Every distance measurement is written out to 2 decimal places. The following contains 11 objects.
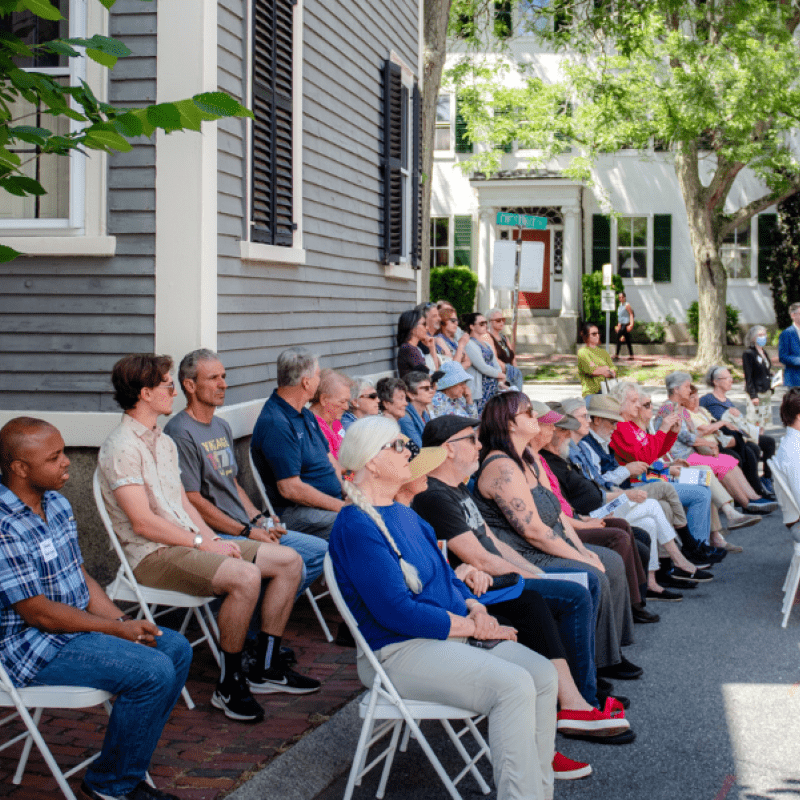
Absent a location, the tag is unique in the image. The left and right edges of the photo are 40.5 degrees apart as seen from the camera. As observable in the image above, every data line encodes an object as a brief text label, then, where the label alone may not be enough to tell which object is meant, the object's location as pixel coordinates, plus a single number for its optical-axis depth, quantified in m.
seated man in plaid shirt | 3.91
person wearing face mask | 13.35
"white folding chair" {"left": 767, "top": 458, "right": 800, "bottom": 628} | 7.11
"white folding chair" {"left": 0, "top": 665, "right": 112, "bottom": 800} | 3.82
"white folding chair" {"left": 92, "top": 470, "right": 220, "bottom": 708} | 5.09
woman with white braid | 3.98
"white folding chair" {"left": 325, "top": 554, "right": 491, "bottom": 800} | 4.00
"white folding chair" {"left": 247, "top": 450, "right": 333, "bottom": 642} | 6.33
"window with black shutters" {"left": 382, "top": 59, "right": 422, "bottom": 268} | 11.59
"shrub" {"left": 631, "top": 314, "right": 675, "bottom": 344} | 29.11
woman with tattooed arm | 5.80
